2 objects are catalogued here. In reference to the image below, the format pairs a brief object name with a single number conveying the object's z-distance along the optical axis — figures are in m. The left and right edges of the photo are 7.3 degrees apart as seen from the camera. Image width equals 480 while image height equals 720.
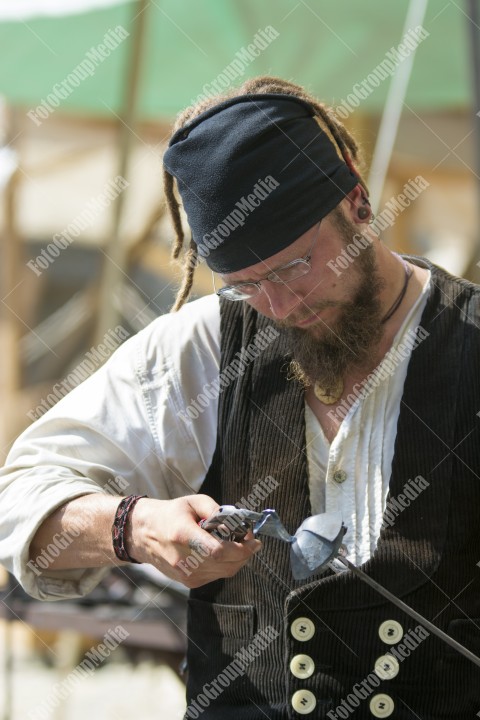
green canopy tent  6.76
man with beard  3.77
